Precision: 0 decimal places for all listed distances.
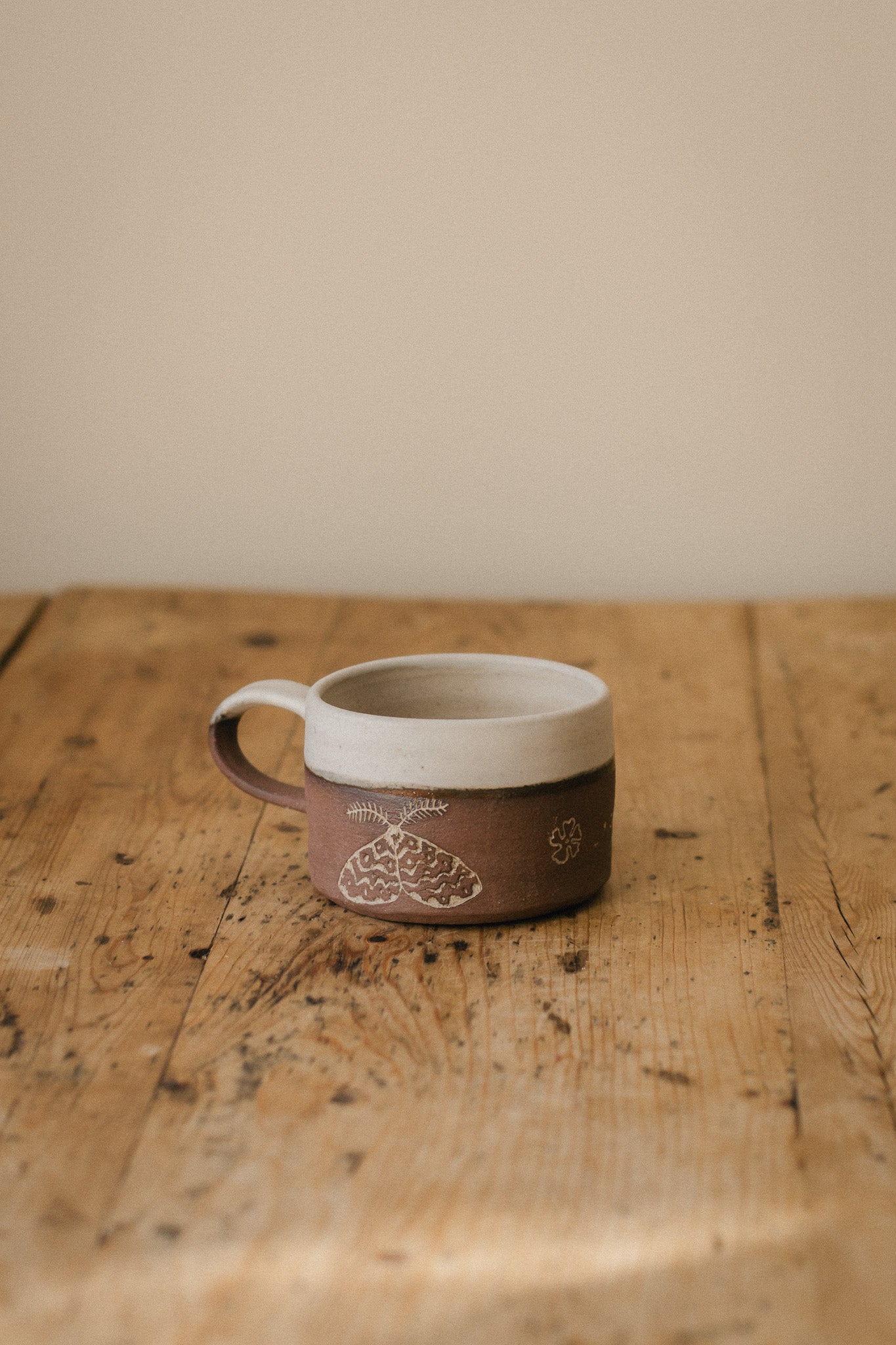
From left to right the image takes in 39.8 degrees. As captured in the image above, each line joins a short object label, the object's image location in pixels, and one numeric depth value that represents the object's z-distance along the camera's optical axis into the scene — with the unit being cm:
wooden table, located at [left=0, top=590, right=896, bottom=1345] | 45
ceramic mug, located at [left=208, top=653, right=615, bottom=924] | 69
